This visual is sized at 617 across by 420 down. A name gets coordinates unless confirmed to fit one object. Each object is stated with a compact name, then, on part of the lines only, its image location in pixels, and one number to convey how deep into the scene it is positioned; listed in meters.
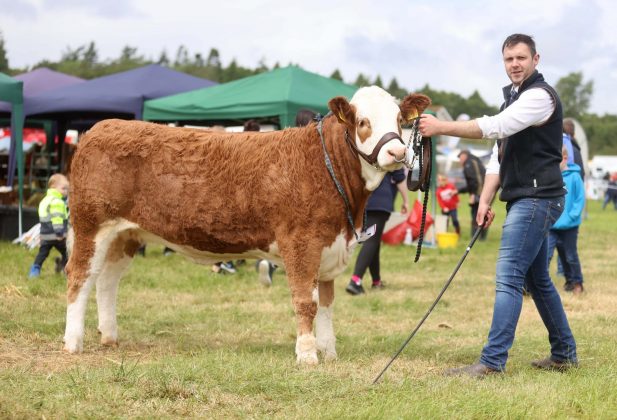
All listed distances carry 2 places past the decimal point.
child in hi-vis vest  10.02
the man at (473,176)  16.80
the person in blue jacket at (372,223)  9.68
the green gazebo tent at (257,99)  12.50
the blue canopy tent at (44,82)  18.61
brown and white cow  5.75
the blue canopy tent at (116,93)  14.88
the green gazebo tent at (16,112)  12.79
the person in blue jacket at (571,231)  9.87
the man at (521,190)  5.27
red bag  15.09
